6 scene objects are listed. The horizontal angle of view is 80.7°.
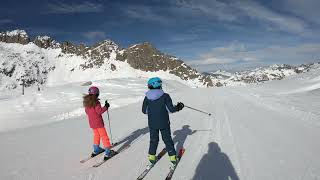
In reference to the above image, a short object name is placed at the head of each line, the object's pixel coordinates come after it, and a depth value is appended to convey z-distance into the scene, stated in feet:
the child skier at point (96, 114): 16.10
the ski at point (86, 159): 16.20
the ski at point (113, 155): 15.56
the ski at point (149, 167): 13.66
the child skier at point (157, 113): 14.39
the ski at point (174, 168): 13.57
